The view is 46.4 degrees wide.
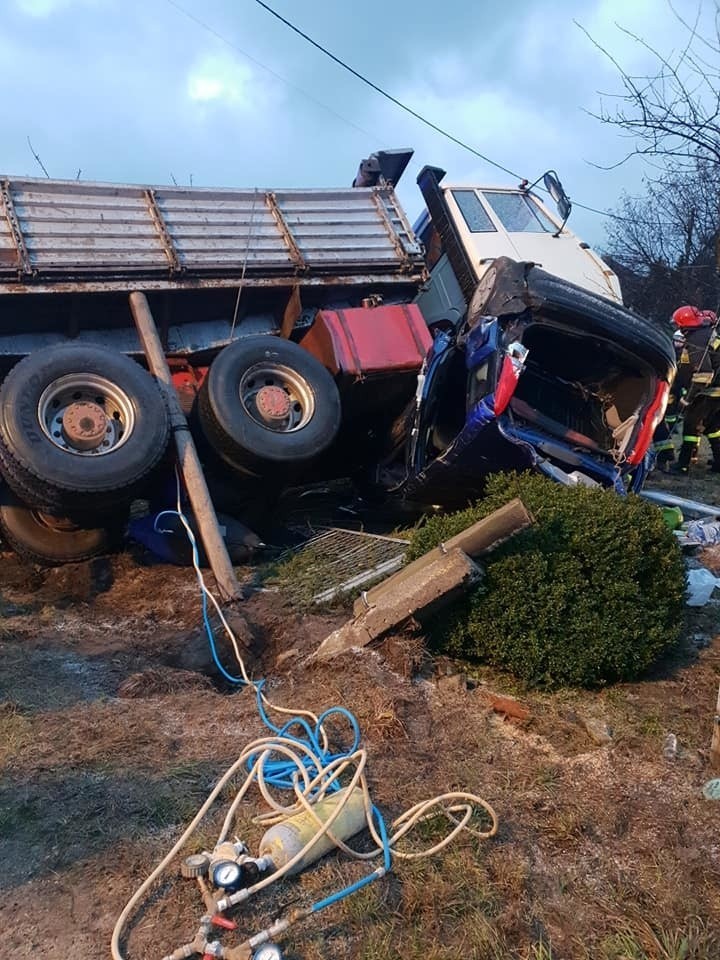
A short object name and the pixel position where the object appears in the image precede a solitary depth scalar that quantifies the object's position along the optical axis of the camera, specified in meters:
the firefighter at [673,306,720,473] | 10.26
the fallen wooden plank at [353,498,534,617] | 4.43
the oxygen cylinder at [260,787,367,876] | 2.73
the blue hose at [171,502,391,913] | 2.70
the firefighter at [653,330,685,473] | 10.02
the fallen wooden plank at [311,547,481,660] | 4.33
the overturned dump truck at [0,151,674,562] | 5.82
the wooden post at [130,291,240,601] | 5.60
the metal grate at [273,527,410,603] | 5.64
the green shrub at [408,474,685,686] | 4.36
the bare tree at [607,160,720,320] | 18.67
